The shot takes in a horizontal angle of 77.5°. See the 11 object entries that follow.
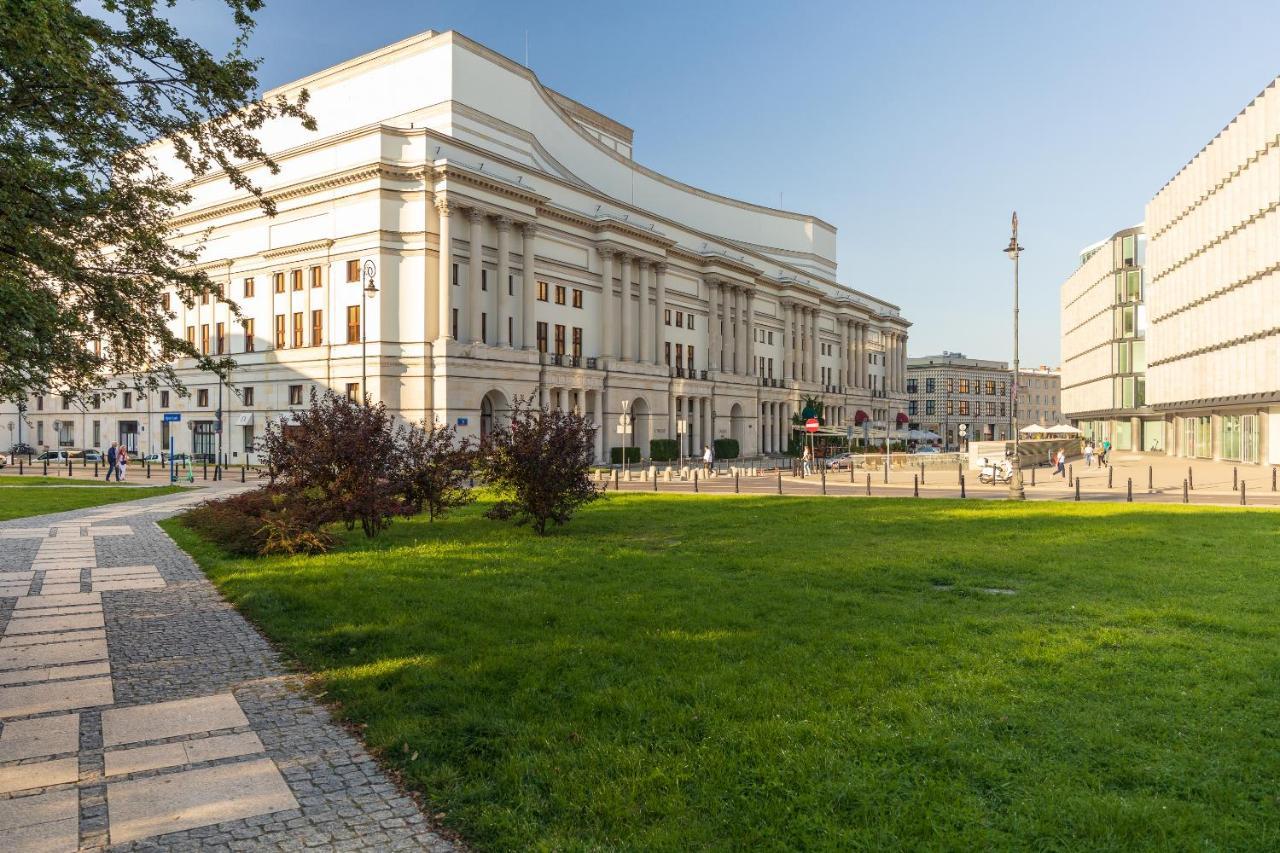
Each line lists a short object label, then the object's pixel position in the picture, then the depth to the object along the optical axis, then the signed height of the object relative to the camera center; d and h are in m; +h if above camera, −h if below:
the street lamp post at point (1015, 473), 28.59 -1.20
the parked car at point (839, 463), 53.83 -1.59
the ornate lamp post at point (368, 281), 36.42 +7.90
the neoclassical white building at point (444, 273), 49.62 +11.99
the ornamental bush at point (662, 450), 62.91 -0.75
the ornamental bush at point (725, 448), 73.44 -0.69
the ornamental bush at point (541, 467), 18.38 -0.60
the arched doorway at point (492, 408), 53.88 +2.26
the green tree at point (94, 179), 7.67 +3.07
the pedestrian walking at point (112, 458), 42.50 -0.84
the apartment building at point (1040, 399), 168.62 +8.79
